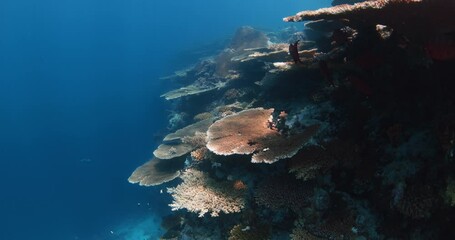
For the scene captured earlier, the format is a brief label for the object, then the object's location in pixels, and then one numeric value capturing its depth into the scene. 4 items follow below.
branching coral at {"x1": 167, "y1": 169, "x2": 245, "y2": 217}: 4.98
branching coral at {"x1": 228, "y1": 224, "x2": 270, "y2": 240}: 4.43
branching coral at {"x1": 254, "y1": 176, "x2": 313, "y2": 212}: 4.30
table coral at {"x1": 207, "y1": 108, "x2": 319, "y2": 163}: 4.42
